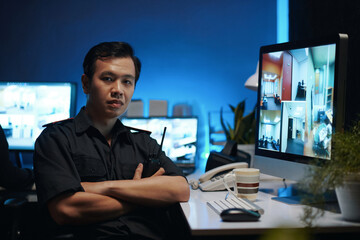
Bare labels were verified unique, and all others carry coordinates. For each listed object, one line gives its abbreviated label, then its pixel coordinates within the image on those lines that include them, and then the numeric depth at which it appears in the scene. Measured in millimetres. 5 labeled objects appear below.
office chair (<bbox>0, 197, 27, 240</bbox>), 1640
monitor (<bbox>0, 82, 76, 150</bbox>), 2561
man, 1324
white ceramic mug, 1426
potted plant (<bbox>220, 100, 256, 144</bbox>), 2590
